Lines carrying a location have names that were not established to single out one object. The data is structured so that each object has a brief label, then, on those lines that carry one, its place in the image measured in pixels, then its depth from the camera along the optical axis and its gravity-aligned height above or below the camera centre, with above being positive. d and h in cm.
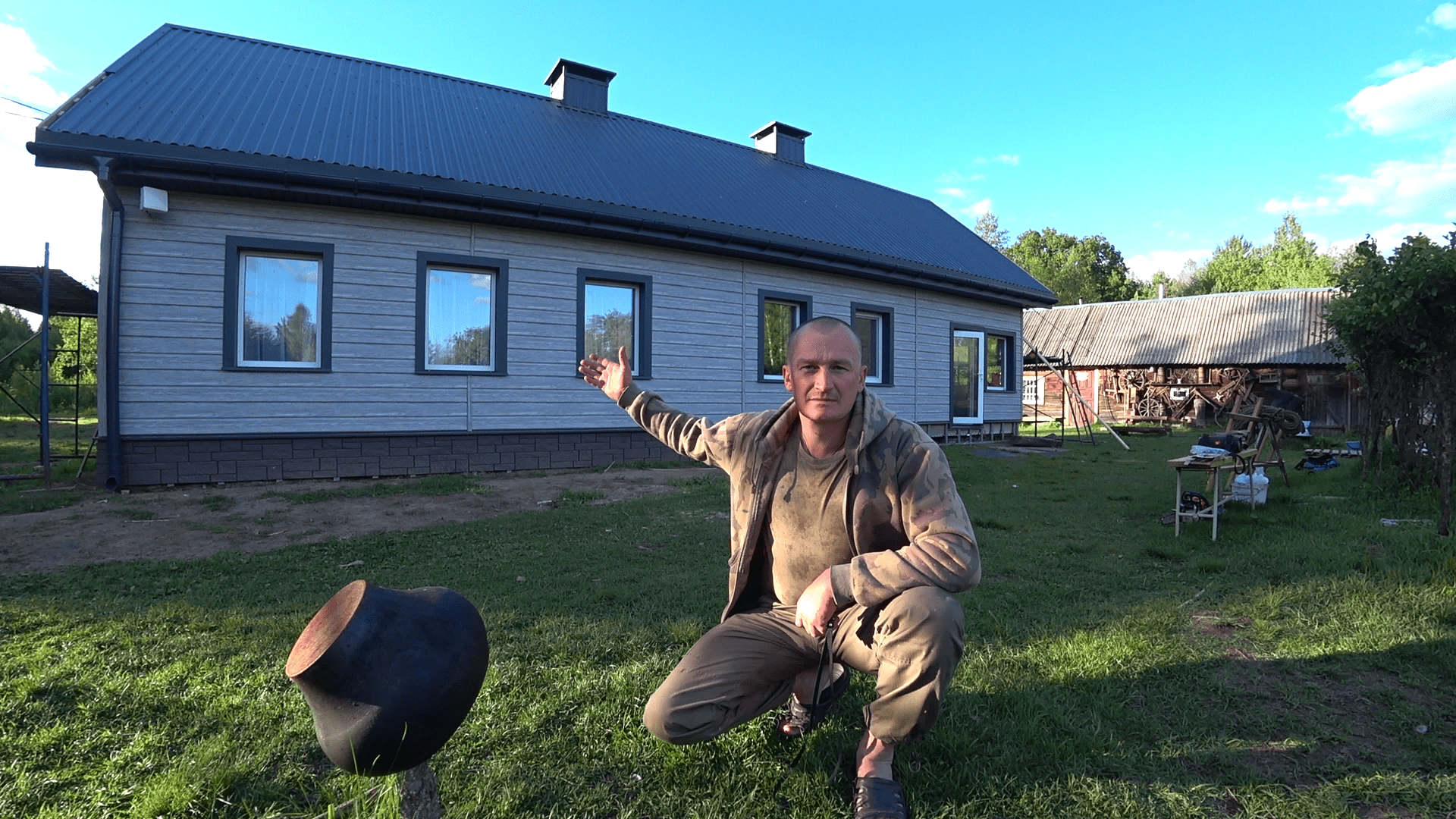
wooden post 186 -109
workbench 597 -57
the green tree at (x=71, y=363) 1783 +65
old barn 2397 +183
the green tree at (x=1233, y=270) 4953 +1041
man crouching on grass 203 -53
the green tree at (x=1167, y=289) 5938 +1025
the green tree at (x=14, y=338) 2120 +172
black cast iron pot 159 -68
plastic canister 691 -84
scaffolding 762 +126
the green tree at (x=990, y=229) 5541 +1397
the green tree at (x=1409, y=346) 586 +60
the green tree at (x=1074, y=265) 5403 +1129
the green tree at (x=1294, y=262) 4284 +941
